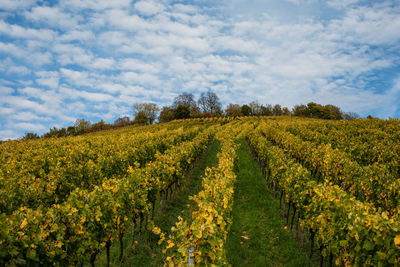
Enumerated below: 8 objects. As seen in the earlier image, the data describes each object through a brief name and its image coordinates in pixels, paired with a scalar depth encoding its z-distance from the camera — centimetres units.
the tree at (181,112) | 8919
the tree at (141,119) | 9306
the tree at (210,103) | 10875
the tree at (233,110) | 9423
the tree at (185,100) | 11162
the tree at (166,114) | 9119
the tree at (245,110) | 9351
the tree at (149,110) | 10923
